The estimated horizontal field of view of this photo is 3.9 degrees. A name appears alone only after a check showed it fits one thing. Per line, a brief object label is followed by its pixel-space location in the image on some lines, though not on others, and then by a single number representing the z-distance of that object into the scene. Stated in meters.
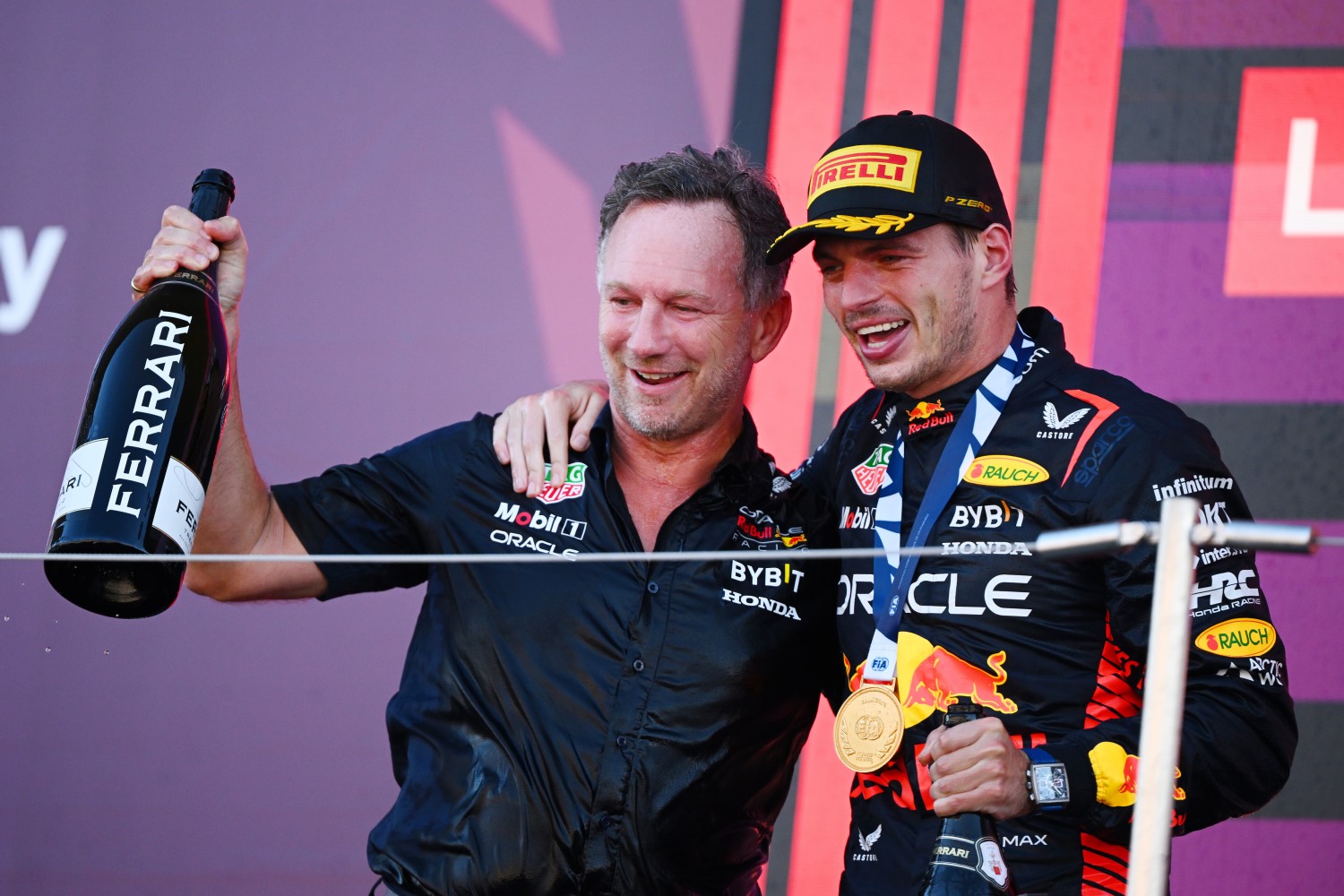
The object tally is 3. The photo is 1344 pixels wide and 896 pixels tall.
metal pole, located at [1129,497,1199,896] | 14.00
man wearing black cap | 14.33
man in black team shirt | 14.51
